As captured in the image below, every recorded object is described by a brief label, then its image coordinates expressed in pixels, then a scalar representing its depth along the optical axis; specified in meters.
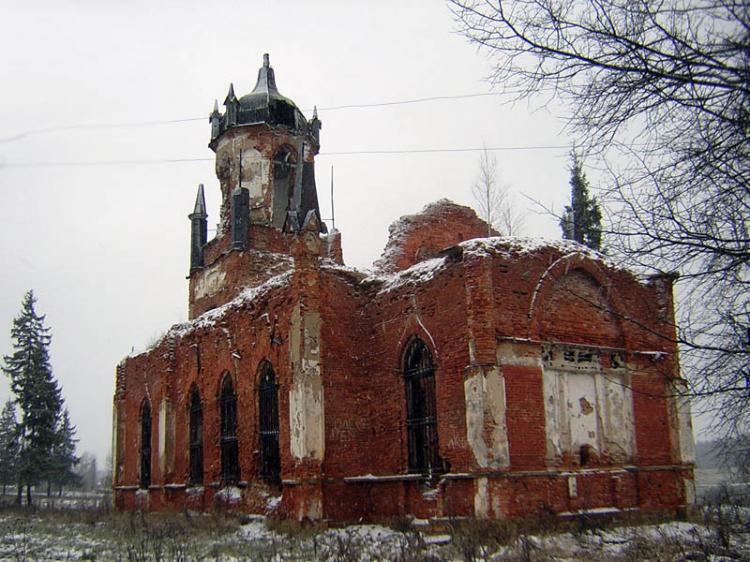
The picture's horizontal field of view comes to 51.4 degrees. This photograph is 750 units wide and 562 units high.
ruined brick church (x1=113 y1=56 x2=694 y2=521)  13.30
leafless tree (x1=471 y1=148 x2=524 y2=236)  28.52
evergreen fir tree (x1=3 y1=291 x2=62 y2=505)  36.72
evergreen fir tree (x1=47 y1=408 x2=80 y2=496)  37.66
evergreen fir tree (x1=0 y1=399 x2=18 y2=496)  39.66
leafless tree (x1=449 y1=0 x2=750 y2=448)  5.62
